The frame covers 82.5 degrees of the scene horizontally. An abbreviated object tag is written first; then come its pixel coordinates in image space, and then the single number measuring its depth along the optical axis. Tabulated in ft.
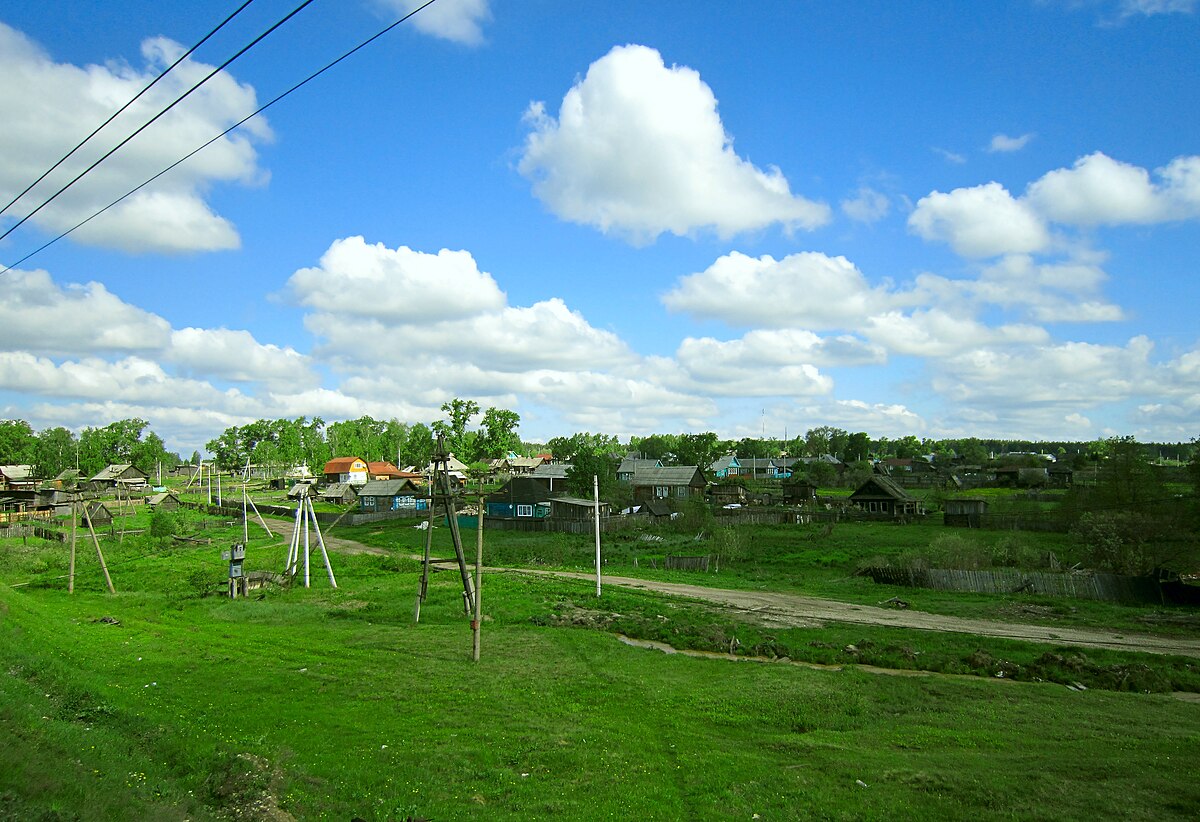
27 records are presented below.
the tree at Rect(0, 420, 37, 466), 456.45
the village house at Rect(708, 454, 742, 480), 538.88
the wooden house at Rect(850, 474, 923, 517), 271.49
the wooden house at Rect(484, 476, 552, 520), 271.26
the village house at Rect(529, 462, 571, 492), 349.29
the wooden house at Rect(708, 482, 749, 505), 322.90
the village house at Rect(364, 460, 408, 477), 433.85
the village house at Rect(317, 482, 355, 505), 350.87
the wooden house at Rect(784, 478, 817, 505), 328.49
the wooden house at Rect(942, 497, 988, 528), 231.09
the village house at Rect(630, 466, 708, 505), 322.55
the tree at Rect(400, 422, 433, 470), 506.07
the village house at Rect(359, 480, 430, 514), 319.27
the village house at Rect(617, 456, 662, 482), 369.81
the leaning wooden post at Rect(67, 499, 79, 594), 116.98
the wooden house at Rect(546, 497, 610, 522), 247.70
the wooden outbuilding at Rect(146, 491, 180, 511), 306.35
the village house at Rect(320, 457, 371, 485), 445.37
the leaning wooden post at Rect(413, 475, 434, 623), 90.27
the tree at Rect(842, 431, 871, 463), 538.88
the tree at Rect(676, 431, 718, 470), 386.32
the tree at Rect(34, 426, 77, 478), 494.59
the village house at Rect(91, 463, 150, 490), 399.85
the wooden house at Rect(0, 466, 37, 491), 324.60
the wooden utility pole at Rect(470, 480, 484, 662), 69.46
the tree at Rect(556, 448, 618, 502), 285.02
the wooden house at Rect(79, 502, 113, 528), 247.29
